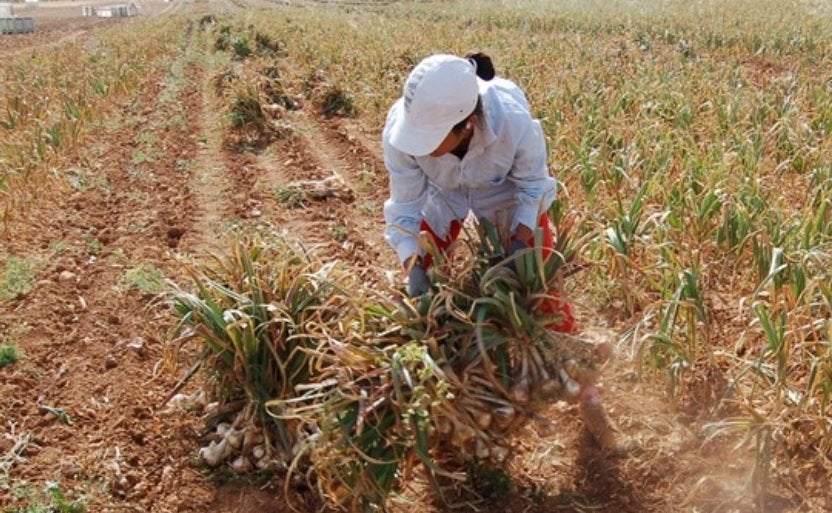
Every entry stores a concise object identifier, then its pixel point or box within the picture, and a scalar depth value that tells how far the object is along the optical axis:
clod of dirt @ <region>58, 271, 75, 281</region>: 3.91
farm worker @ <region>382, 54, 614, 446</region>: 1.93
